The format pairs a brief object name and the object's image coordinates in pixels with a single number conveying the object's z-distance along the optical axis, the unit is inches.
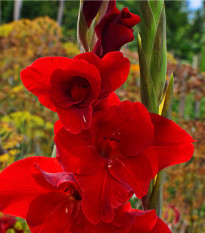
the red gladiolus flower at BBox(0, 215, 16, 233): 42.5
